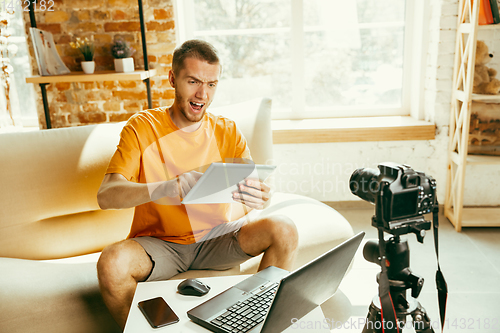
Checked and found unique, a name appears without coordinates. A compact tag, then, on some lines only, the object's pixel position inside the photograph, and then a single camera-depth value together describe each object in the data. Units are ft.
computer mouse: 3.40
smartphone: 3.00
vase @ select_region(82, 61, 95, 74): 7.84
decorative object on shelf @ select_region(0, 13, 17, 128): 7.99
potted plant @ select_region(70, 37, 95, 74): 7.86
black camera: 2.91
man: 4.17
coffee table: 2.94
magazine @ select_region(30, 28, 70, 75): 7.31
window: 9.23
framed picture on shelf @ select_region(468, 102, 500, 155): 8.43
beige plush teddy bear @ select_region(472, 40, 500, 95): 8.03
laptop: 2.56
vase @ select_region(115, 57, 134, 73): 7.98
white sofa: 4.49
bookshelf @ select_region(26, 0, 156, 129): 7.43
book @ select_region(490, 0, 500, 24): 7.36
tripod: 3.08
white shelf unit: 7.46
